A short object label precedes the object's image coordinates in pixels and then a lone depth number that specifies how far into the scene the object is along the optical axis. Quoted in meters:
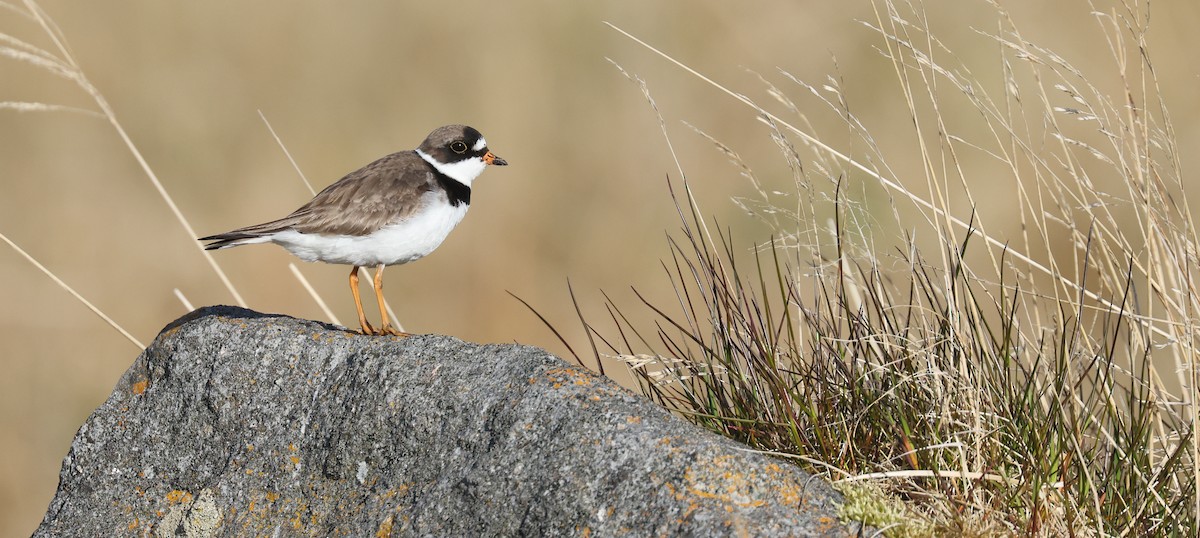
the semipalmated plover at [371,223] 10.28
